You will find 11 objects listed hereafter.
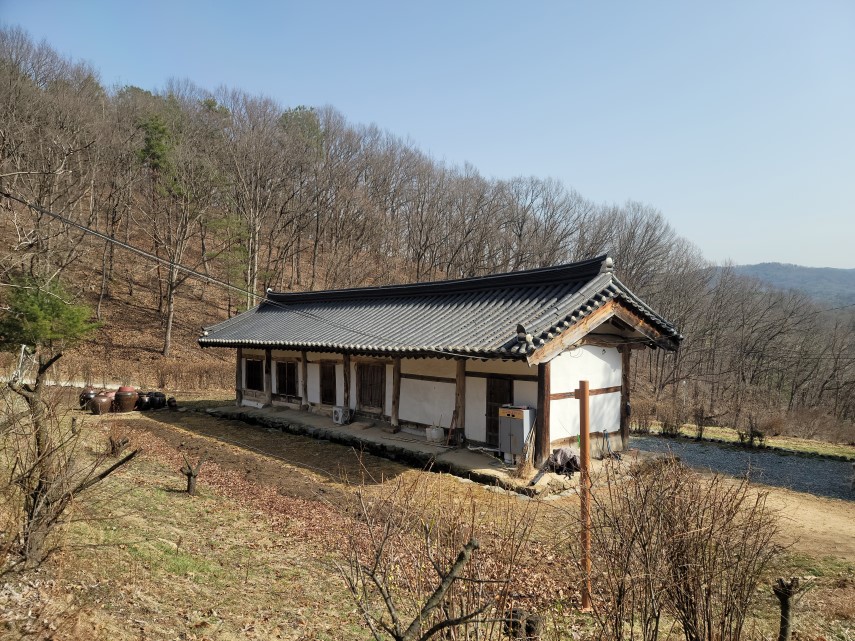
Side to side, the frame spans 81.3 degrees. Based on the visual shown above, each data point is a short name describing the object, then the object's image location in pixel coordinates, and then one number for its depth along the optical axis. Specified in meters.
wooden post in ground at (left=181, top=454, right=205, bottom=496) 8.94
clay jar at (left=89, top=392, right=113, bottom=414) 18.22
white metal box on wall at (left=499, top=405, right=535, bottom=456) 11.02
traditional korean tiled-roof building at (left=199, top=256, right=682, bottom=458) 11.44
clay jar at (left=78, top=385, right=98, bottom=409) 17.93
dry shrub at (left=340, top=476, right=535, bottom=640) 2.49
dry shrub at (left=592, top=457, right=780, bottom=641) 3.60
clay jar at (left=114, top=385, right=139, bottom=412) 18.91
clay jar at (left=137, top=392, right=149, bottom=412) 19.56
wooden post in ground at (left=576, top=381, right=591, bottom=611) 4.82
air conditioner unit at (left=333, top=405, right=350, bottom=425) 15.77
